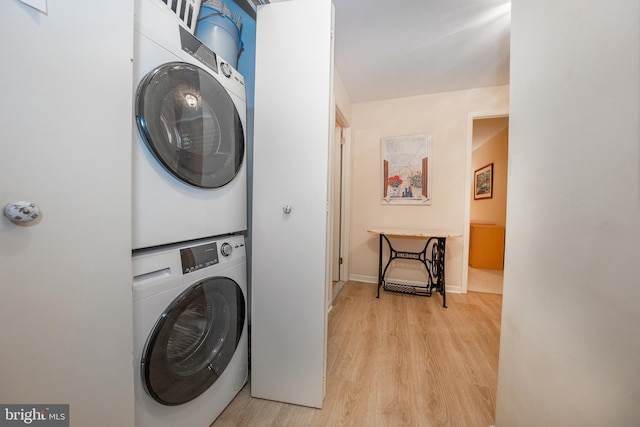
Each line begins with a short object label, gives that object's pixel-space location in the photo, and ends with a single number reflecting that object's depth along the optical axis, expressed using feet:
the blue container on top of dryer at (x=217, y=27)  3.76
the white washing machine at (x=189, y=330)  2.24
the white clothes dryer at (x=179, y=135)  2.20
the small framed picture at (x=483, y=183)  13.87
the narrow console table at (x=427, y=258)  7.61
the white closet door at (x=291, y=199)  3.41
